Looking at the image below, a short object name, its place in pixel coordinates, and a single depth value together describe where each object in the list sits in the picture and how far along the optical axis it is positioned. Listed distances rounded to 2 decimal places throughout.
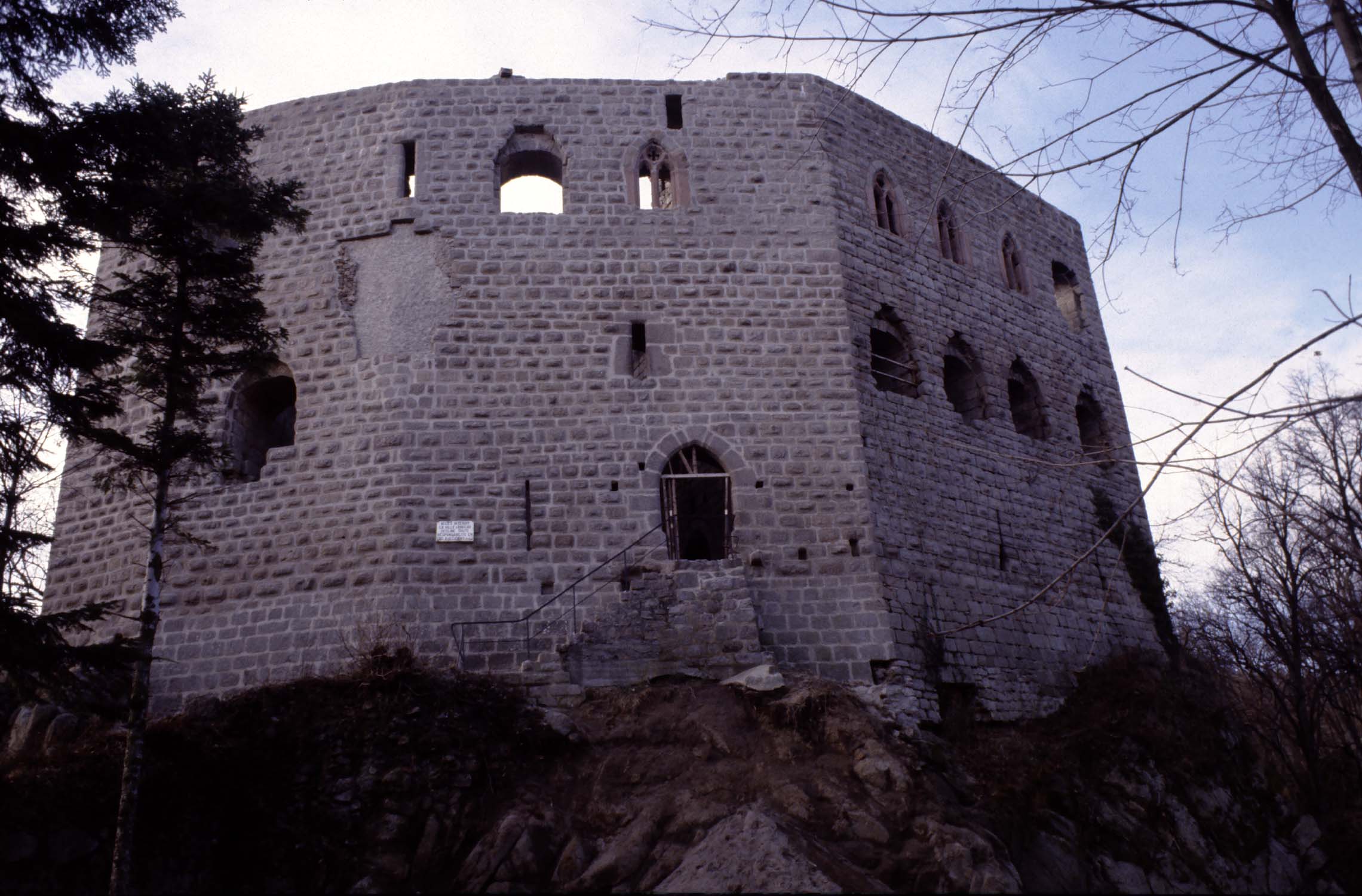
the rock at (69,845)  9.18
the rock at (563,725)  10.92
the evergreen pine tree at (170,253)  9.96
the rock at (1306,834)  13.16
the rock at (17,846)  8.98
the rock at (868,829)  9.74
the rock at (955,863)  9.20
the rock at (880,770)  10.44
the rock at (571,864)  9.38
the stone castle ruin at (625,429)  12.48
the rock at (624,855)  9.30
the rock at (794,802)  9.91
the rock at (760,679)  11.38
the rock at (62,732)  11.15
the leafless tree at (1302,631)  14.46
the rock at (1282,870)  12.30
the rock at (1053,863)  10.22
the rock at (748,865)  8.75
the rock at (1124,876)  10.93
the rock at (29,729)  11.23
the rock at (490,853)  9.43
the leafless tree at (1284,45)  6.43
